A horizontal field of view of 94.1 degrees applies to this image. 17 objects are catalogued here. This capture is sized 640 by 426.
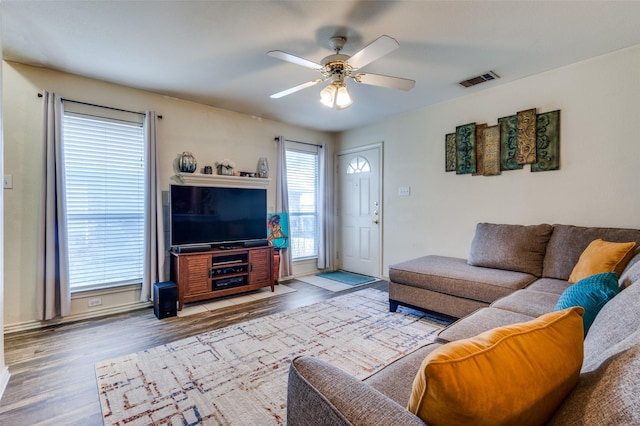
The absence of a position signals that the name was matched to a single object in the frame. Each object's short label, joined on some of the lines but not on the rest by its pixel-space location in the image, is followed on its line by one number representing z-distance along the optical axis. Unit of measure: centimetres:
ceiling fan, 215
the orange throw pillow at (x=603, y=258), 205
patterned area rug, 172
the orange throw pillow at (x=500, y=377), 61
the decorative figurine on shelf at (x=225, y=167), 398
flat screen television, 348
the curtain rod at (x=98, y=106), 300
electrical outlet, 316
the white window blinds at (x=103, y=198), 307
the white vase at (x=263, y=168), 437
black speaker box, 309
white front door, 474
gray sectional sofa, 63
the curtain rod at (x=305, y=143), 462
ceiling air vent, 303
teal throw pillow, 130
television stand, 336
